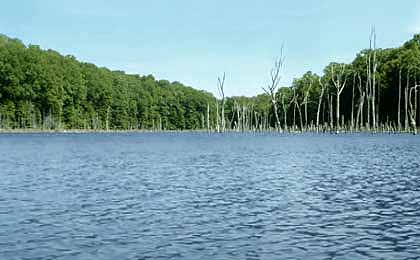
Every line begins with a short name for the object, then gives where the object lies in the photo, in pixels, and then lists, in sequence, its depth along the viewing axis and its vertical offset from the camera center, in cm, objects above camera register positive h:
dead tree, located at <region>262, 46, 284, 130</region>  10538 +744
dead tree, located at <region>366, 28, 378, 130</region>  9476 +956
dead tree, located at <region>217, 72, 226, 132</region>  12234 +773
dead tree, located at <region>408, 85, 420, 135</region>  8946 -124
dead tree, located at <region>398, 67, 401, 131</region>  9951 +530
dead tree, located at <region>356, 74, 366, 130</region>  10256 +343
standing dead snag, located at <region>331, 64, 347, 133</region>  10744 +904
